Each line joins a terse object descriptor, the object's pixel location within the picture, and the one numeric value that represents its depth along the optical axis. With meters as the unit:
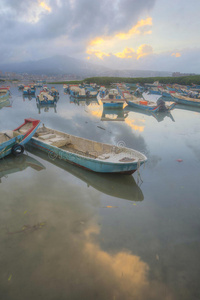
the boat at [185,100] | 34.94
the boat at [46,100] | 32.97
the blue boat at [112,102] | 31.32
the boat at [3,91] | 43.25
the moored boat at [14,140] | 12.08
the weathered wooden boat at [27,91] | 47.44
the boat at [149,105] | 28.66
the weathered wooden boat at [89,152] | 9.65
